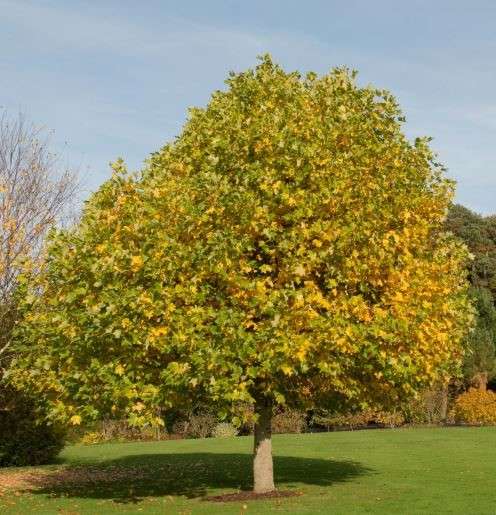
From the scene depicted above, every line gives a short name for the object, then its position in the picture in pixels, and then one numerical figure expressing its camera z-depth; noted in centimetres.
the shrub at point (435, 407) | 5652
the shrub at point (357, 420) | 5584
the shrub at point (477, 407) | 5500
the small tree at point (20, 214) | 2839
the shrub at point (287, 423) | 5431
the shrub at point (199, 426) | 5384
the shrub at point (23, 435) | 3144
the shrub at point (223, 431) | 5288
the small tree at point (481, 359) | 5922
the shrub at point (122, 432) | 5206
